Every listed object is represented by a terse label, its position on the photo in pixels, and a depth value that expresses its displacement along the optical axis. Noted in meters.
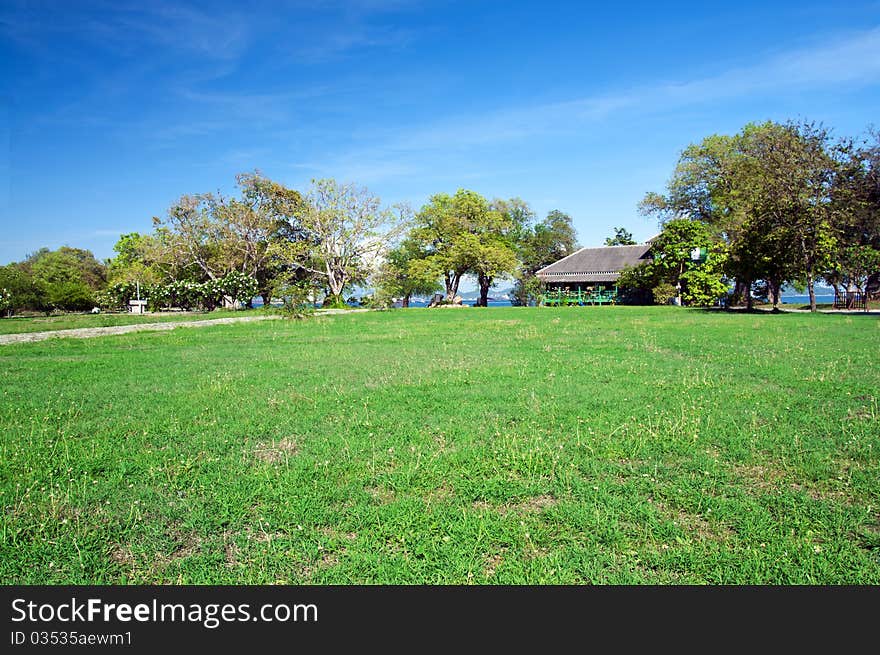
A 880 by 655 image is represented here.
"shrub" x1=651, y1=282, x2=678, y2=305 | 42.28
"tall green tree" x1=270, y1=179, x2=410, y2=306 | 38.58
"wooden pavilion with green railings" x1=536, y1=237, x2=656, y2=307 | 49.00
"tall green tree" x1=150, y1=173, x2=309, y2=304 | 36.16
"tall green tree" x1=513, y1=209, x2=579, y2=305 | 61.65
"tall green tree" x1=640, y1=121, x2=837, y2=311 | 25.86
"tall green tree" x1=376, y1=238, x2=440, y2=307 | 39.59
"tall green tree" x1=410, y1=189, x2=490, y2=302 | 47.78
